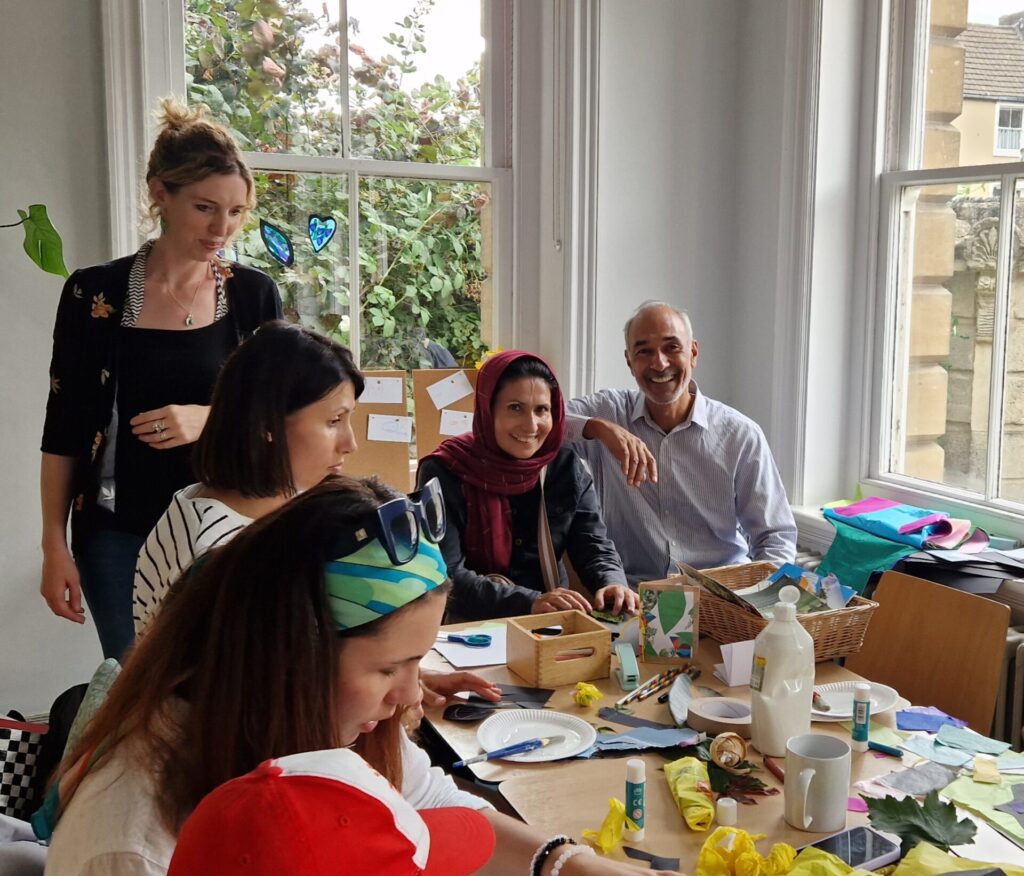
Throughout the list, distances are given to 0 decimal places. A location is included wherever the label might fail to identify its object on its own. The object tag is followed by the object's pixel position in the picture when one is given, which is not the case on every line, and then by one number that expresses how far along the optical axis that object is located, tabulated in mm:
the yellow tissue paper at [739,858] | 1099
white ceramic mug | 1229
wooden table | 1232
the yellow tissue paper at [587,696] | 1603
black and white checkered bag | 1521
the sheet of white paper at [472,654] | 1786
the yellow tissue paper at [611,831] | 1198
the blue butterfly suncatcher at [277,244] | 2982
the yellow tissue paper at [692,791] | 1242
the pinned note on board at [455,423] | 3145
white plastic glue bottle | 1421
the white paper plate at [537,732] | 1434
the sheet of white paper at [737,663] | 1678
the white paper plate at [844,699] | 1562
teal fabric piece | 2547
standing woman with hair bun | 1947
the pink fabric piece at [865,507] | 2824
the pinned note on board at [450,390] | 3154
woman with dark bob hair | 1521
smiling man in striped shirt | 2697
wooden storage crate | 1677
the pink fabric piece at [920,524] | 2574
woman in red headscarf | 2398
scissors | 1884
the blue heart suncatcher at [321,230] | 3025
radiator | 2277
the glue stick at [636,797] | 1221
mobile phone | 1153
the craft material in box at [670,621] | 1783
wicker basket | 1724
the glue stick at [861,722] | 1453
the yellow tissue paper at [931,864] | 1085
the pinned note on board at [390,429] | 3080
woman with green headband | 820
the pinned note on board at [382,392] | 3084
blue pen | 1417
